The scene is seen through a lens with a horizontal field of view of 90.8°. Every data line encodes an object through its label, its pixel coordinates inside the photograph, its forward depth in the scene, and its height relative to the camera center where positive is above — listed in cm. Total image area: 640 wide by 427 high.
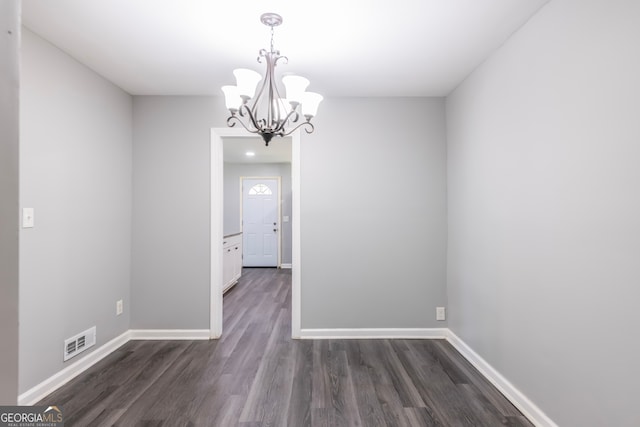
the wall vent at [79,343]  235 -101
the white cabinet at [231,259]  492 -79
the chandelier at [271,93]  189 +75
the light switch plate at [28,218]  199 -2
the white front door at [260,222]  737 -20
